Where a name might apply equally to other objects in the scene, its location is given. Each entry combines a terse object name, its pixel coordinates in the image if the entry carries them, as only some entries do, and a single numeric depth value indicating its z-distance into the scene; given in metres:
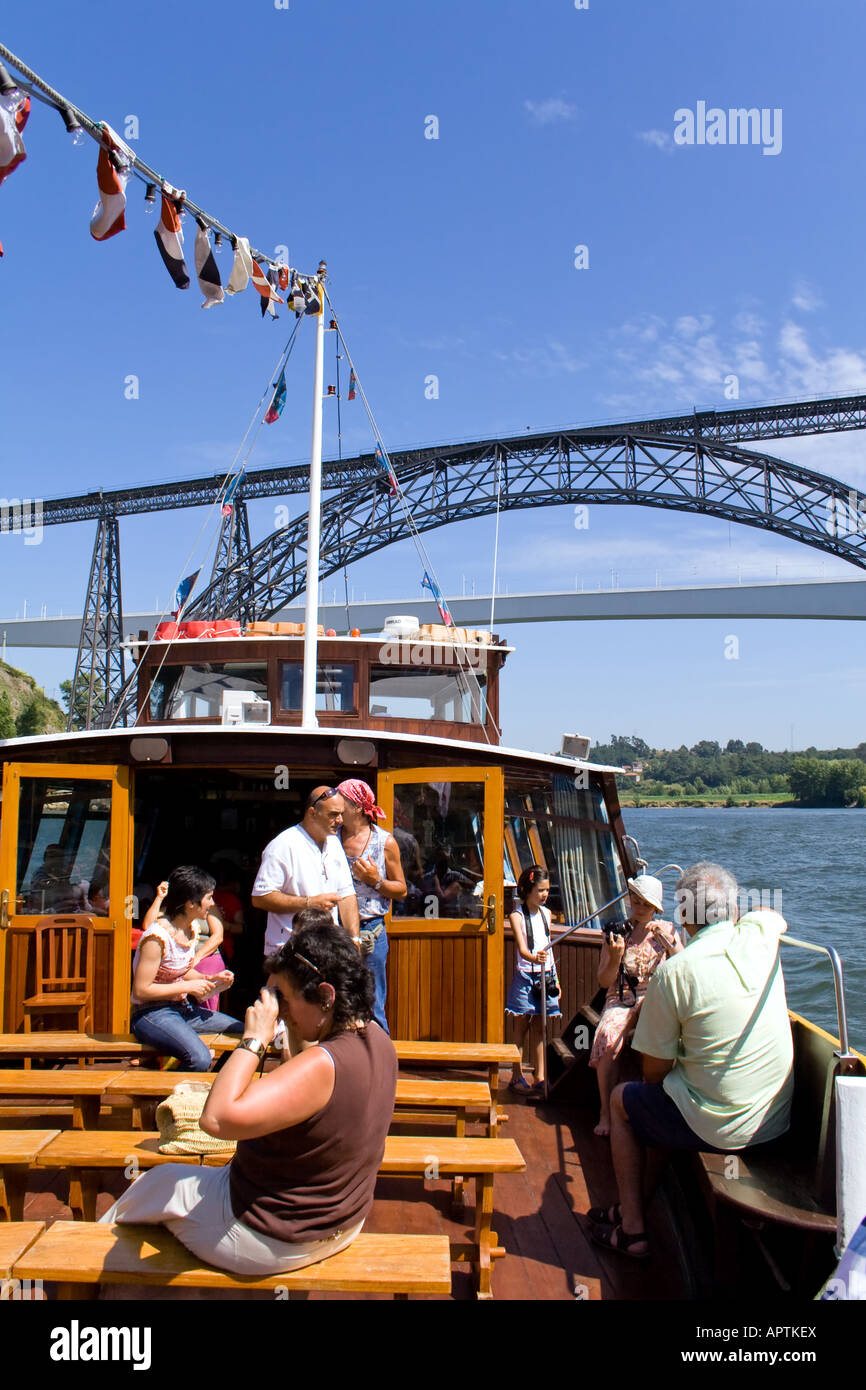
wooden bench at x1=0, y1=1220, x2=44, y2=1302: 2.47
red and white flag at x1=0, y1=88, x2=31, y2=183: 3.79
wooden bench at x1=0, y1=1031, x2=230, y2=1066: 4.12
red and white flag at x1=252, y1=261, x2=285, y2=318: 6.79
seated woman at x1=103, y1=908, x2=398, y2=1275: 2.39
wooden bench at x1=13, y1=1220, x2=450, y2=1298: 2.45
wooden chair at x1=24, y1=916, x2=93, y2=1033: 5.05
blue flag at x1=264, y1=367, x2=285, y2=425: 8.31
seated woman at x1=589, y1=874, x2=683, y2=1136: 4.43
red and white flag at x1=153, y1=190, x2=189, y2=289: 5.48
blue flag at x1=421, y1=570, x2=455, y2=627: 9.75
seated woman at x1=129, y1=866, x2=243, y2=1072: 4.12
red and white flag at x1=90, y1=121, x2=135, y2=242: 4.70
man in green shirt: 3.13
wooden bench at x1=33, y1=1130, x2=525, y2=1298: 3.04
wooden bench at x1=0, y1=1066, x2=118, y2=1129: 3.68
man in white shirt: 4.25
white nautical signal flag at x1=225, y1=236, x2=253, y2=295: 6.37
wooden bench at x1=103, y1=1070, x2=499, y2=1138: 3.61
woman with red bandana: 4.66
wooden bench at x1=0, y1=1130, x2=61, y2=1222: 3.04
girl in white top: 5.59
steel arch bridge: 40.16
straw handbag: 2.95
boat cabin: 5.28
